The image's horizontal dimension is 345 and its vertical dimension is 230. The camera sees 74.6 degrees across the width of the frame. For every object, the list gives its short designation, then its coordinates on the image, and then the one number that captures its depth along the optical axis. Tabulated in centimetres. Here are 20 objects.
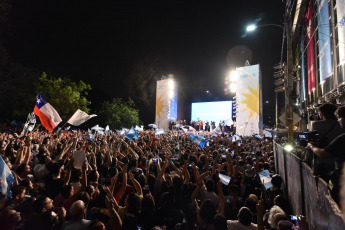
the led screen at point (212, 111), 3425
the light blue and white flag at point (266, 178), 490
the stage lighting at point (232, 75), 3195
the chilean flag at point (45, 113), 907
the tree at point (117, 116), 3350
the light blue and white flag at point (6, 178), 316
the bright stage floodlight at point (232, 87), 3487
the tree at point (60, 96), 3169
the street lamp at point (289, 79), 971
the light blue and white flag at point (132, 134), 954
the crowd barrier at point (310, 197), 220
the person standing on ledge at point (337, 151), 256
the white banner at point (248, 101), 2388
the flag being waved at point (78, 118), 1027
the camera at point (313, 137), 368
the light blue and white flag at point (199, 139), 945
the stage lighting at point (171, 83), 3306
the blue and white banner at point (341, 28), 1013
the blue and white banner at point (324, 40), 1334
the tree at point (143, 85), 4222
